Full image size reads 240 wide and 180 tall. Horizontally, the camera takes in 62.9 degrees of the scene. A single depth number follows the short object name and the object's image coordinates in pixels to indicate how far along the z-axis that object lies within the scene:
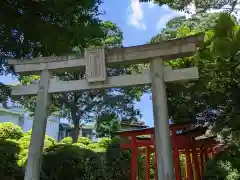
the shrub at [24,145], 6.03
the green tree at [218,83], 3.73
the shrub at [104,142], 8.37
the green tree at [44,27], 5.62
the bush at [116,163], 7.78
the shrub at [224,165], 3.81
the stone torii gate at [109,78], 3.71
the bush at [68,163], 6.18
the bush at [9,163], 5.76
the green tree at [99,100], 10.46
